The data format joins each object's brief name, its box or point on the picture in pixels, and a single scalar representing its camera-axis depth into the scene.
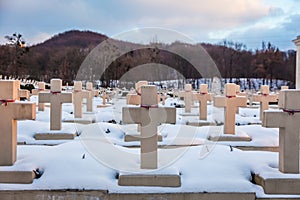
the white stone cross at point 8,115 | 3.84
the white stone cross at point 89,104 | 10.76
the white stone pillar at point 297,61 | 14.91
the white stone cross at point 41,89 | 10.44
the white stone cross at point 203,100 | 8.95
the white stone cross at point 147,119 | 3.92
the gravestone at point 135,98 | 6.01
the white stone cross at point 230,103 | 6.29
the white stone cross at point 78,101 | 9.01
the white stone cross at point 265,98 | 8.85
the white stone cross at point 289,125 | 3.76
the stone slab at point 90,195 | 3.50
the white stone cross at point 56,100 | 6.42
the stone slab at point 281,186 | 3.60
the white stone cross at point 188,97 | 10.97
